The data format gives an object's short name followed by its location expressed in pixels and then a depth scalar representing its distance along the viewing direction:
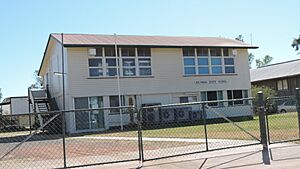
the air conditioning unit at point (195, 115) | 25.04
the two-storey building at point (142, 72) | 23.83
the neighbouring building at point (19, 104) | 34.40
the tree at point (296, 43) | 42.69
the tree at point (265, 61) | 95.49
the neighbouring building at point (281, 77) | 40.18
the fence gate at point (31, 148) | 8.83
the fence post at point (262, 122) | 8.06
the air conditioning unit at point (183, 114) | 24.74
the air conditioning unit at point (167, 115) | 23.24
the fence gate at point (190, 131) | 9.81
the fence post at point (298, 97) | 8.92
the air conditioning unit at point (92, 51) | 24.04
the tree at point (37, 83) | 72.07
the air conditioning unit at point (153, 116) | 21.86
